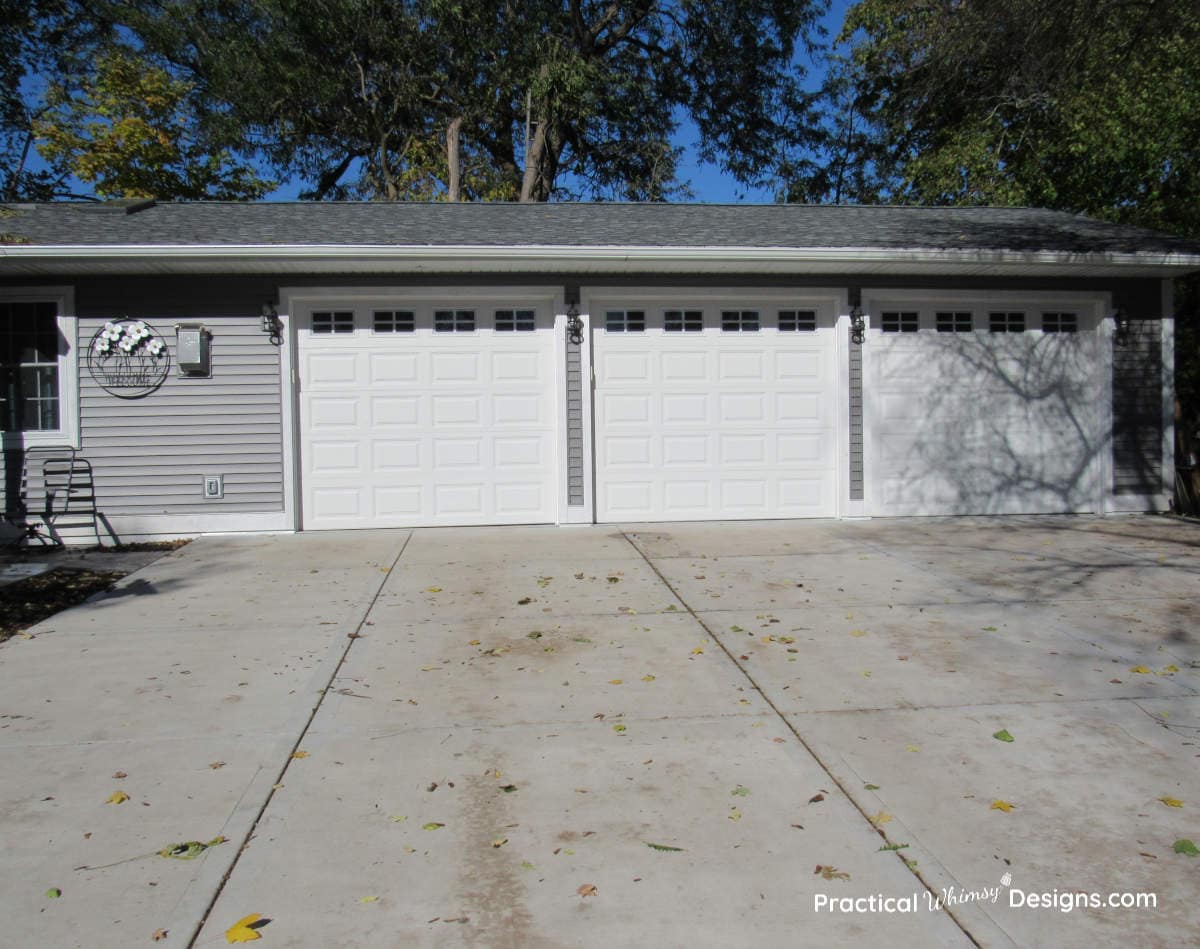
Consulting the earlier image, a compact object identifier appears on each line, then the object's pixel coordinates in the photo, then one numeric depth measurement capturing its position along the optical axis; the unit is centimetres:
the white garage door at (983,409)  955
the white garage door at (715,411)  930
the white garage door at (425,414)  905
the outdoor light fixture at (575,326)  910
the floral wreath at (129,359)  871
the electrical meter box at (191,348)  866
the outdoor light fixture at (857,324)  937
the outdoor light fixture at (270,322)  881
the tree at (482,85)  1784
